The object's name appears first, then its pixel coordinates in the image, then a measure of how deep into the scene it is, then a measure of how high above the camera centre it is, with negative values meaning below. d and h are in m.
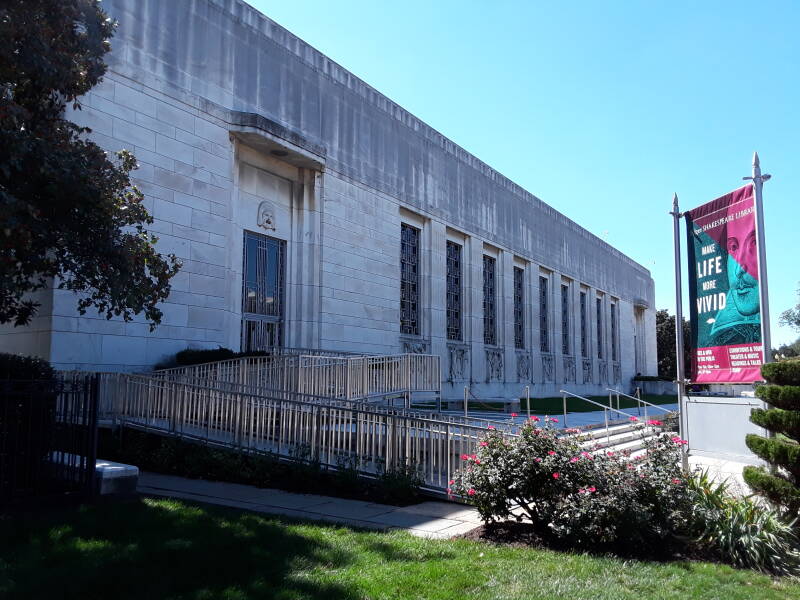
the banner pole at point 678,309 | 9.29 +0.84
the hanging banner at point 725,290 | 8.39 +1.02
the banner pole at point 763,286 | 8.03 +0.99
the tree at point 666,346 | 71.25 +2.39
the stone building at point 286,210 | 16.09 +5.04
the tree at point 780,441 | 7.08 -0.76
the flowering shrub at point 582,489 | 6.80 -1.27
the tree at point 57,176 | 7.84 +2.32
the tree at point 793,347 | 50.64 +1.81
